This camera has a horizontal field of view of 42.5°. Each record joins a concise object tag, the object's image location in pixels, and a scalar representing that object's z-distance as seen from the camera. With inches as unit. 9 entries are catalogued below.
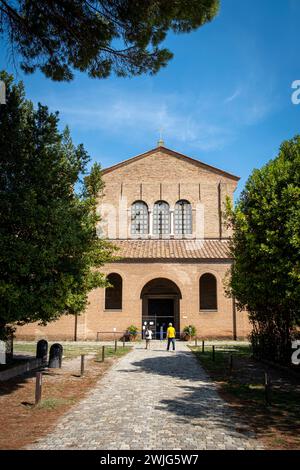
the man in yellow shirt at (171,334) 804.0
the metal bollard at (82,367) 524.1
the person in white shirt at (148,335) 850.8
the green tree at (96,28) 356.5
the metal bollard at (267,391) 357.2
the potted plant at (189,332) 1038.0
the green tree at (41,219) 397.7
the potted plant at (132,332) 1038.1
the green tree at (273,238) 456.8
